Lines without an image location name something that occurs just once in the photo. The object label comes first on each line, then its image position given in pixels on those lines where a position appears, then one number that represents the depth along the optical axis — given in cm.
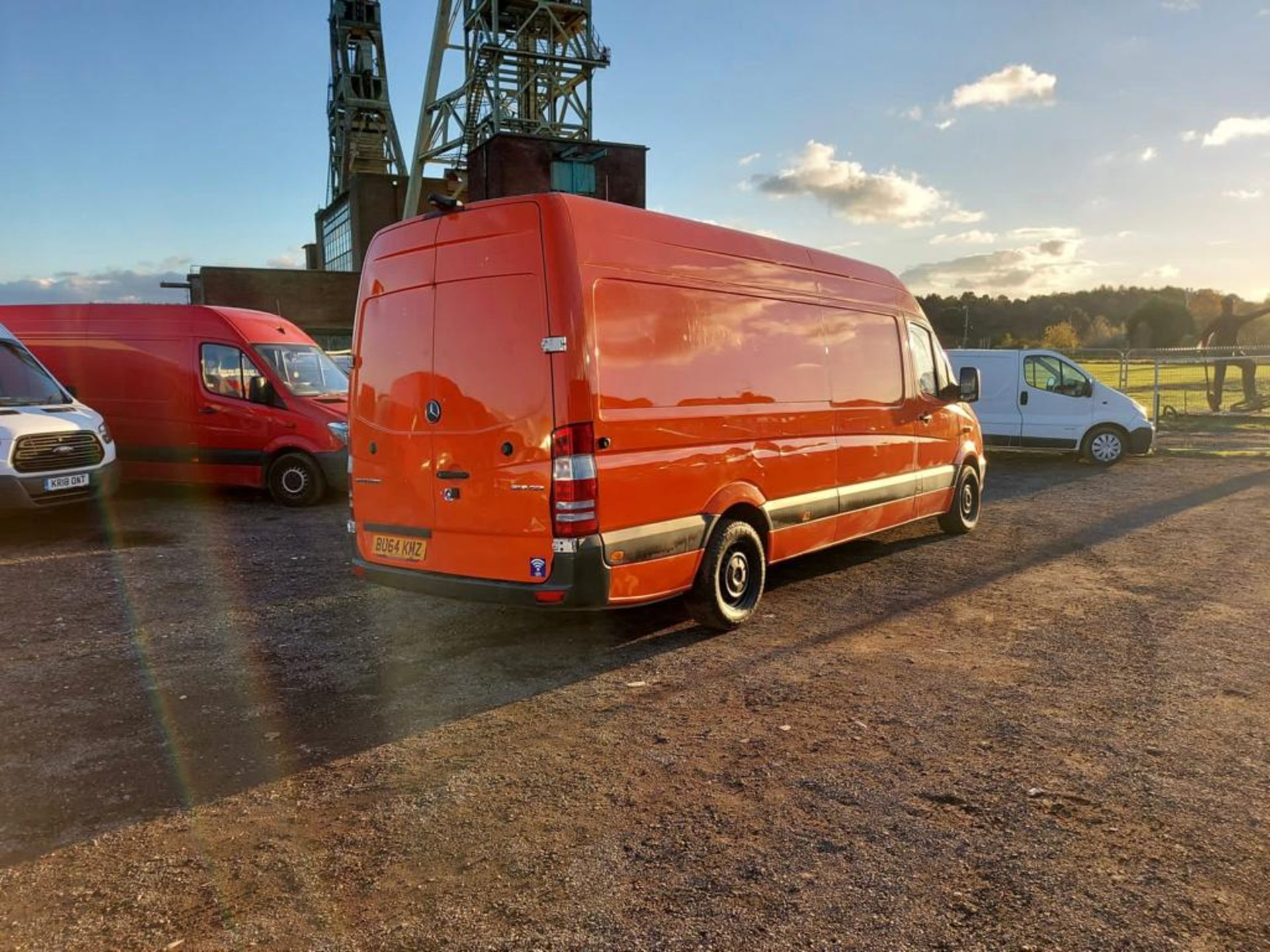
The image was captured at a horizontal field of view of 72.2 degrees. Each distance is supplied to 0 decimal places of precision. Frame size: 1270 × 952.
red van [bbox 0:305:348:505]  1058
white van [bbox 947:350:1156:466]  1432
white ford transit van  856
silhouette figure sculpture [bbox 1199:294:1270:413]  2142
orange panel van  461
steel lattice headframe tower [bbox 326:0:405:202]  5472
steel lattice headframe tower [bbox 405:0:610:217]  4150
